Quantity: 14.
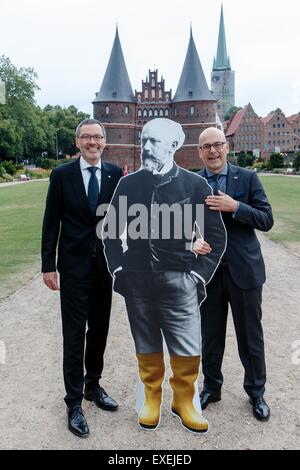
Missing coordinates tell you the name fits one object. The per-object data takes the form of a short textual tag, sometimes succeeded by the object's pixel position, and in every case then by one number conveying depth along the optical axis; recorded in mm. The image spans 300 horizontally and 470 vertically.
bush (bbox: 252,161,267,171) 67312
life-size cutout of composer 3703
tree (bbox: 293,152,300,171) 58062
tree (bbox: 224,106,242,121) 126550
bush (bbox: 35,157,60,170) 65556
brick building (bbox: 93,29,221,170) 56312
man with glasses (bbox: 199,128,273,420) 3891
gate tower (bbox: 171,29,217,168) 55062
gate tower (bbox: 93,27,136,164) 56906
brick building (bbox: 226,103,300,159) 92125
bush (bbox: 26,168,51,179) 58225
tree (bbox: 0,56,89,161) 60875
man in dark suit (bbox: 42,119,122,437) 3898
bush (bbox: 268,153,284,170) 63000
